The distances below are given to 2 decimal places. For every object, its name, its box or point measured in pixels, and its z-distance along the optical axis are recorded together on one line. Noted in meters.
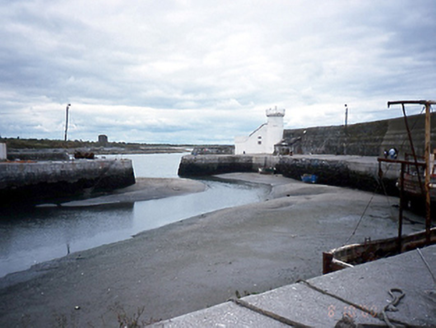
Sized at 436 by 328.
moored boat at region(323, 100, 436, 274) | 4.65
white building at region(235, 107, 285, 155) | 39.41
